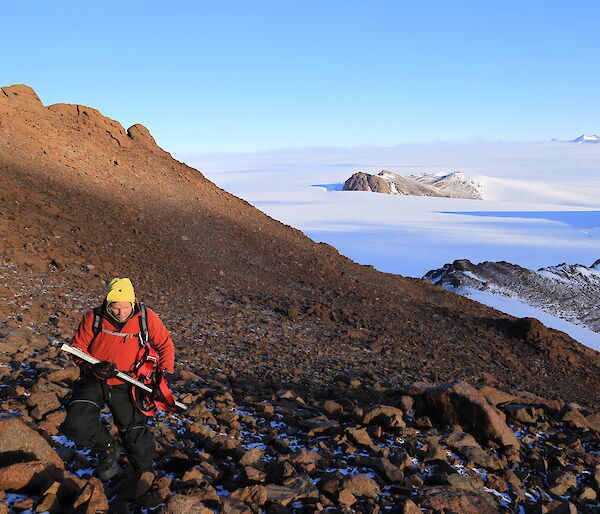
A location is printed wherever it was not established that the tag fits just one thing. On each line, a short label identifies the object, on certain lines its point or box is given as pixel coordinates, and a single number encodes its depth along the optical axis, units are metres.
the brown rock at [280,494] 3.64
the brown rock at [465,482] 4.28
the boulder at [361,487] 3.89
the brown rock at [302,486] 3.78
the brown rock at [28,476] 3.27
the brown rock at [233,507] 3.33
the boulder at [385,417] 5.39
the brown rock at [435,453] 4.79
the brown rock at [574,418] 6.32
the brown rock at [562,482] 4.58
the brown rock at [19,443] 3.60
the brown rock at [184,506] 3.17
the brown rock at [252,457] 4.24
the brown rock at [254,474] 3.96
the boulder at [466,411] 5.49
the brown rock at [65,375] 5.65
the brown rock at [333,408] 6.08
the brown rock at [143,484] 3.49
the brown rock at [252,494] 3.58
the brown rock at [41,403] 4.71
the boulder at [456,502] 3.82
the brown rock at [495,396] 6.94
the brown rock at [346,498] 3.78
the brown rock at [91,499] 3.08
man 3.96
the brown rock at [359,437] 4.95
